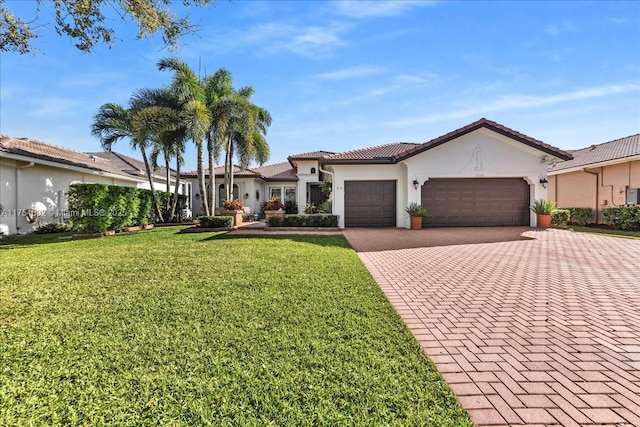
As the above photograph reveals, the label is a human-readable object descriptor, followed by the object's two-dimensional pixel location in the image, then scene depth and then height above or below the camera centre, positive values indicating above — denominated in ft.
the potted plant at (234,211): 55.26 -0.70
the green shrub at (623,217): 47.24 -1.97
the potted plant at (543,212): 49.65 -1.11
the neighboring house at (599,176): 54.24 +5.59
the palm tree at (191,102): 52.49 +18.88
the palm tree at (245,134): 59.82 +15.22
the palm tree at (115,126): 61.82 +16.43
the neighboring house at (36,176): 43.16 +5.23
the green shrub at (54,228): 48.23 -3.10
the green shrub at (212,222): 50.11 -2.36
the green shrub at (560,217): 53.63 -2.09
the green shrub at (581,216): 58.39 -2.10
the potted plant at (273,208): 54.75 -0.21
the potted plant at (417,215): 49.70 -1.47
